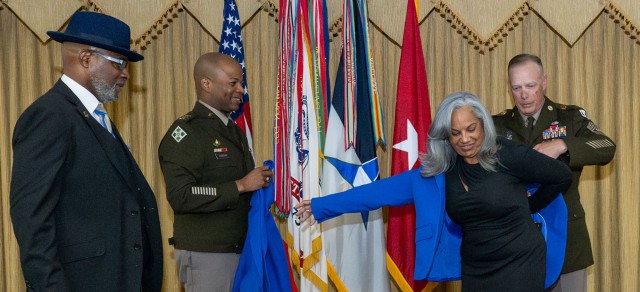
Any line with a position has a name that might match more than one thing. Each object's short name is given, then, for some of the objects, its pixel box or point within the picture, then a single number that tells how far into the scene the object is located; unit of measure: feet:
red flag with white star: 12.57
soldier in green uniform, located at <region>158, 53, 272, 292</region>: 10.01
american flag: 12.53
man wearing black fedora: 6.59
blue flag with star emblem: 12.43
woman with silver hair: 8.28
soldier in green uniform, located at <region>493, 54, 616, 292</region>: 9.77
